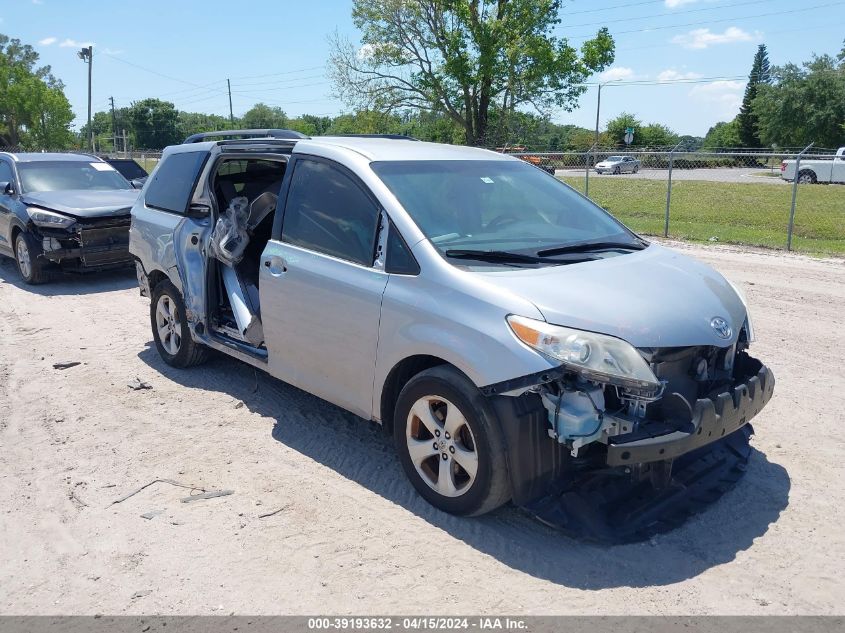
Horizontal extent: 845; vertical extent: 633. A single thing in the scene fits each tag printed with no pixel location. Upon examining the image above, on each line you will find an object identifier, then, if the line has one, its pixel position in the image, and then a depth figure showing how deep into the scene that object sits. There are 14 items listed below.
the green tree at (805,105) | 53.94
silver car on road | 27.36
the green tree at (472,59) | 26.34
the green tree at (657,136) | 70.57
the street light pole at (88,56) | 48.80
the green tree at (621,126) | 72.26
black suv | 10.08
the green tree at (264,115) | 92.31
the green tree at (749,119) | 69.38
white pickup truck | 28.62
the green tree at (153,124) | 99.00
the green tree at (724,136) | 74.25
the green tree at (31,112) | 57.47
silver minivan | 3.33
